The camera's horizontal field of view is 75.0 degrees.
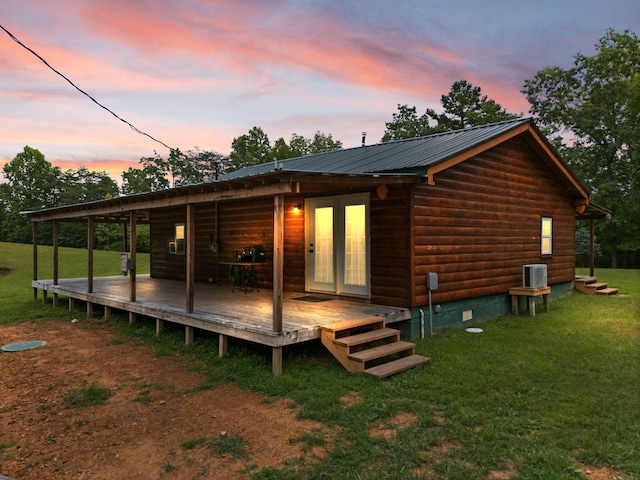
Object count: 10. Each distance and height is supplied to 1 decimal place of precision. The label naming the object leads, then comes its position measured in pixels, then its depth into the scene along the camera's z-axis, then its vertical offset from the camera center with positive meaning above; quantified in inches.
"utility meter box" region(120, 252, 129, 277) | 445.4 -25.7
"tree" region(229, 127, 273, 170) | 1518.2 +335.9
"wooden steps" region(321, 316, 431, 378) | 200.1 -58.3
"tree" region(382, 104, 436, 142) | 1334.9 +370.3
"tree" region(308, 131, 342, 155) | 1625.9 +367.8
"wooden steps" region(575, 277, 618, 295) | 465.1 -59.3
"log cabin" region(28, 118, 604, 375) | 243.9 -1.7
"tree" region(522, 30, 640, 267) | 978.1 +265.8
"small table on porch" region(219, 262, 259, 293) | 387.7 -38.5
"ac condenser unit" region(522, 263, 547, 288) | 344.2 -34.0
